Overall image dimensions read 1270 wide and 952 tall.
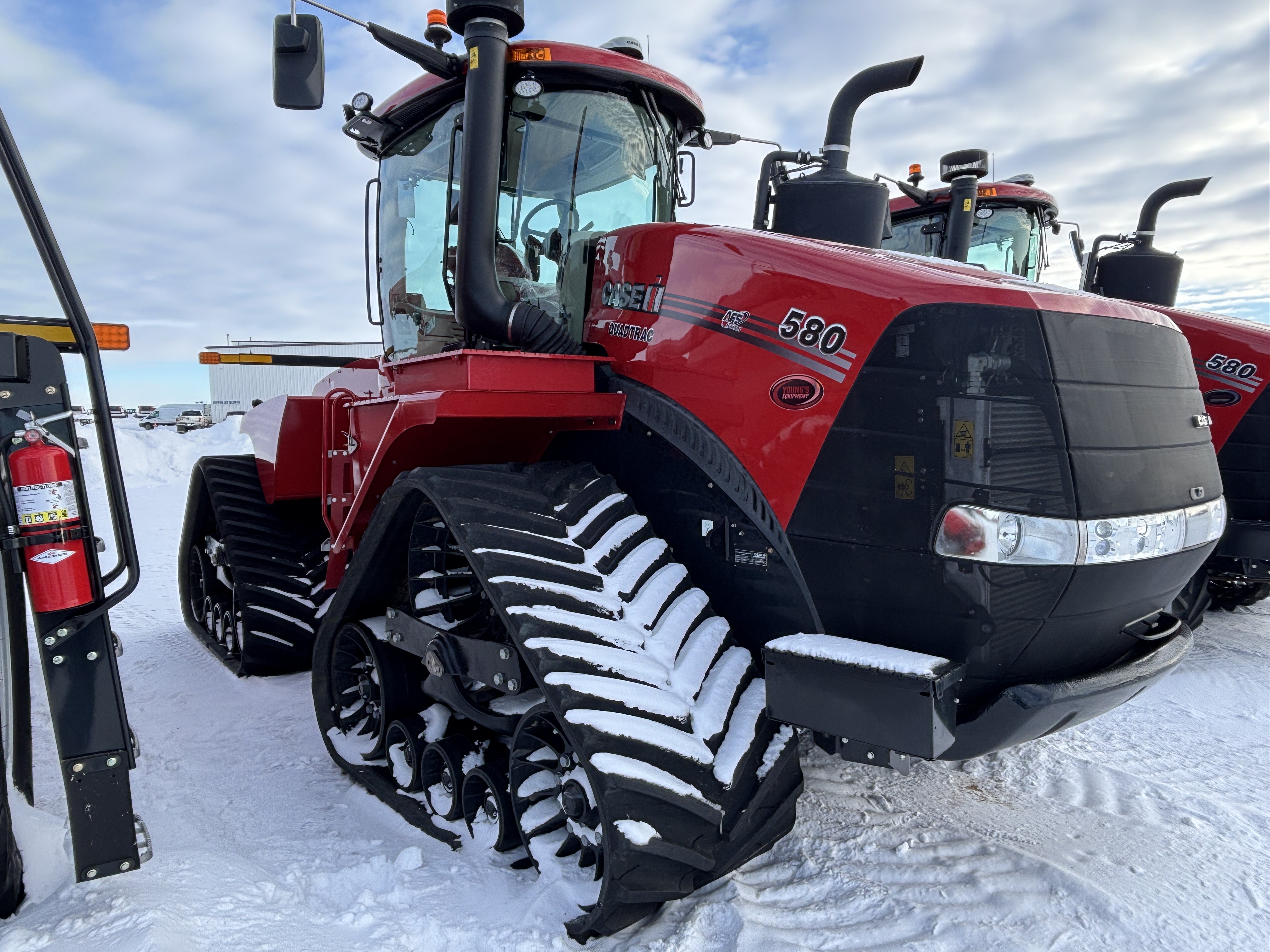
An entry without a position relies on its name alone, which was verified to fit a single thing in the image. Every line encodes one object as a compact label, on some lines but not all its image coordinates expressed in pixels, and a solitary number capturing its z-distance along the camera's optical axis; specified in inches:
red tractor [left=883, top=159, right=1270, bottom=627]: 176.2
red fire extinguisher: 89.4
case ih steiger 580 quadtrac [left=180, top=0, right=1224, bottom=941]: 80.5
